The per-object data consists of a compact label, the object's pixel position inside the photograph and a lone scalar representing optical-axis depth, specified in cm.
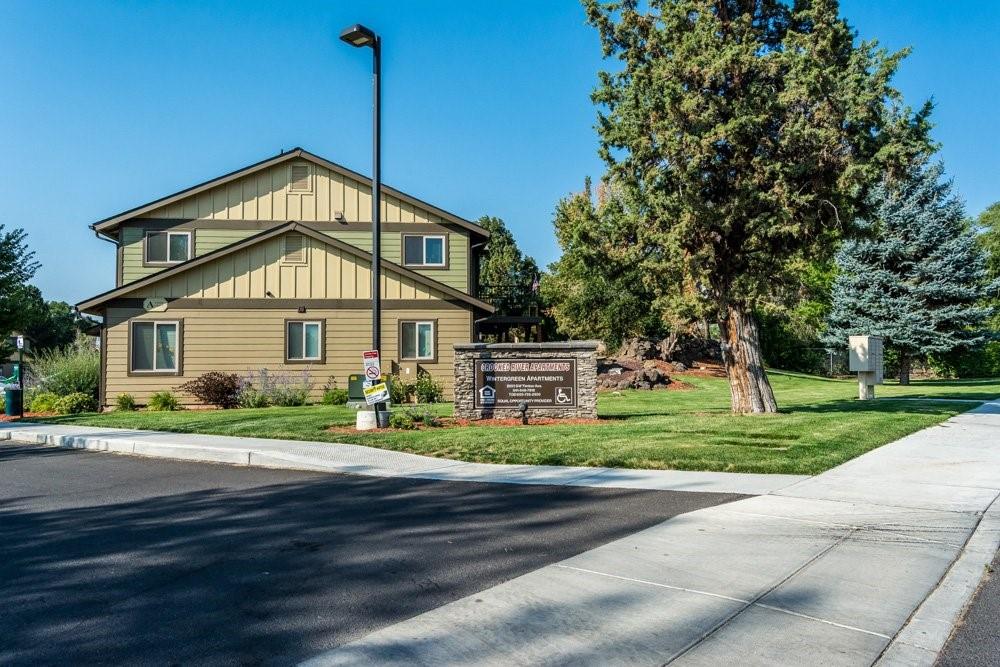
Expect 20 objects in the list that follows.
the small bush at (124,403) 2153
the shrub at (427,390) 2214
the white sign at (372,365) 1324
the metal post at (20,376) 1923
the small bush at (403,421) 1391
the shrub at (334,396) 2175
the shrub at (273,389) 2152
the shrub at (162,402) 2114
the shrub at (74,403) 2136
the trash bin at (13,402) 1911
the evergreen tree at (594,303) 3597
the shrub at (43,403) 2155
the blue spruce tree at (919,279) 3425
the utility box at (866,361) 2155
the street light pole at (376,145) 1244
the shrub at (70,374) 2305
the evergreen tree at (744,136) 1409
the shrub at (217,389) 2156
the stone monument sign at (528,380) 1512
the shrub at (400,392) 2197
